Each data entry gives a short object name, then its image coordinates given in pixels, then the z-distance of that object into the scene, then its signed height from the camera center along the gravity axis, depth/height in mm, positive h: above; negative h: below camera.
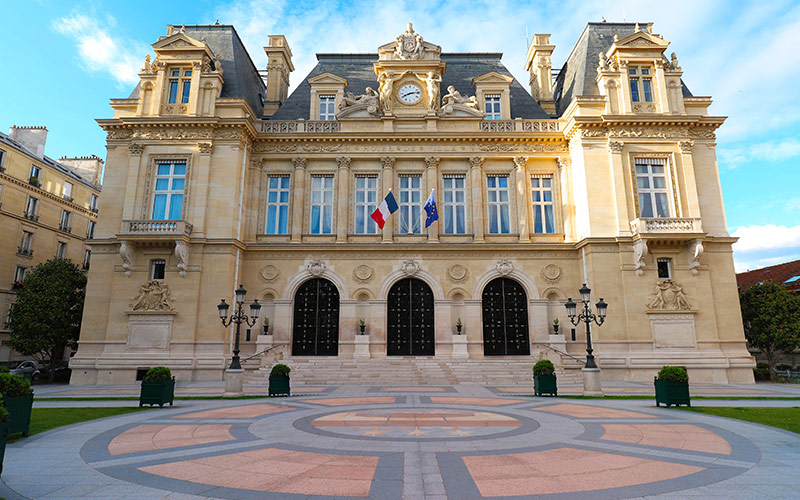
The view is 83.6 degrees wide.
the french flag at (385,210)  27438 +7595
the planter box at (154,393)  15156 -1949
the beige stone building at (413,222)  26625 +7250
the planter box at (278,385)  18125 -1996
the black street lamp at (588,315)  19188 +862
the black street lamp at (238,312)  19311 +975
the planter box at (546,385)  17984 -1970
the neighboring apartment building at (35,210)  36312 +11091
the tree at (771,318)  26781 +1098
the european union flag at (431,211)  27641 +7594
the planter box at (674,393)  15016 -1909
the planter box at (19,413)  9680 -1719
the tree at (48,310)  28750 +1591
